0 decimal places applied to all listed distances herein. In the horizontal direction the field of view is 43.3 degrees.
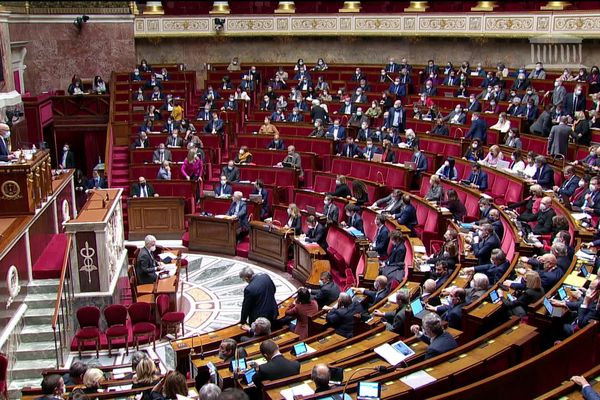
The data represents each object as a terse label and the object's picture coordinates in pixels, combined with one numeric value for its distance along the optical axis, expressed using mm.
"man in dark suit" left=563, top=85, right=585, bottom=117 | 13961
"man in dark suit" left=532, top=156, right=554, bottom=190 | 10805
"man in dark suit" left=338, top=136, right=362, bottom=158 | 14055
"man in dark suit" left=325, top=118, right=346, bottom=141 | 15156
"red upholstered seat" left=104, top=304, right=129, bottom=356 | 8539
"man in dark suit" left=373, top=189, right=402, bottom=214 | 10867
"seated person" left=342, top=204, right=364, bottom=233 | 10766
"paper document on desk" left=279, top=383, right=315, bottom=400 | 5207
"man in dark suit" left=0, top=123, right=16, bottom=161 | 9211
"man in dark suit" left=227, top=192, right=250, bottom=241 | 12750
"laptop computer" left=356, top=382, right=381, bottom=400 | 4762
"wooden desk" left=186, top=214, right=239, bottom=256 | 12703
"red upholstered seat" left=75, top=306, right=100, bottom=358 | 8430
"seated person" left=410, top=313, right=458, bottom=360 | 5812
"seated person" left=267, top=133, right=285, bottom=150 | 14930
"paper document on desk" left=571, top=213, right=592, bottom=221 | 9102
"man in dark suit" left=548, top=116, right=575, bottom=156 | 11773
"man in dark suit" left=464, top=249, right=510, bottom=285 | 7820
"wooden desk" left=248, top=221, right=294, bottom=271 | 11828
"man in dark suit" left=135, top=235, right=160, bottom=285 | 9773
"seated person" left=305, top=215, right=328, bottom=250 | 11016
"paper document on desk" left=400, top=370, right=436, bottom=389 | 5156
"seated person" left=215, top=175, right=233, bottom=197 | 13398
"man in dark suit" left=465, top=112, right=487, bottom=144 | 13508
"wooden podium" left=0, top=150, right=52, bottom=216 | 8930
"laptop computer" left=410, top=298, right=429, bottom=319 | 6630
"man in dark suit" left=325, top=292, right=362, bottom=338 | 7094
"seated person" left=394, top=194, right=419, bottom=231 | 10453
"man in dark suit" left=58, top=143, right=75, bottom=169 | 15993
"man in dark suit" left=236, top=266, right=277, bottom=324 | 7700
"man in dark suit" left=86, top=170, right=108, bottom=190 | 14055
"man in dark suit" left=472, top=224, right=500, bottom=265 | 8406
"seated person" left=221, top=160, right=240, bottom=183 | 13758
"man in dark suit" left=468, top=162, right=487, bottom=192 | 11367
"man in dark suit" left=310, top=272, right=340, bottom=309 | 8078
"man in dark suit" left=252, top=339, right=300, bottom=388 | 5559
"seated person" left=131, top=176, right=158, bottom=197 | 13742
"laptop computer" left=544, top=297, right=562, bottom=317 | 6102
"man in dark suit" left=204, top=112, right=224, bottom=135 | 16172
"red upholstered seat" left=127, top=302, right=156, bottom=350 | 8609
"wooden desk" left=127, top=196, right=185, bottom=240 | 13727
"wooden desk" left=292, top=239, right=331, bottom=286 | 9828
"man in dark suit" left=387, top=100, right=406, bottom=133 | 15180
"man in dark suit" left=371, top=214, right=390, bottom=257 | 9781
